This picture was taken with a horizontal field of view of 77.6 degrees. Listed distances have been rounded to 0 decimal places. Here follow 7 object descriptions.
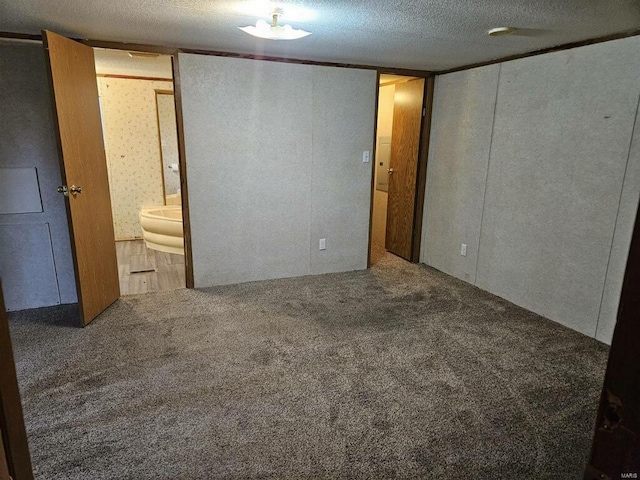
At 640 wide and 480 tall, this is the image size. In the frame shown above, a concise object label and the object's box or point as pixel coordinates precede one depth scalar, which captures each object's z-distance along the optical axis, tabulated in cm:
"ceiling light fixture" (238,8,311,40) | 232
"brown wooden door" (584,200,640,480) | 47
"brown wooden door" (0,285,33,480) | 59
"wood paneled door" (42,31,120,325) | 268
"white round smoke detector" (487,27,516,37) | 246
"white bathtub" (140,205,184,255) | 480
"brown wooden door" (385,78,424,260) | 439
